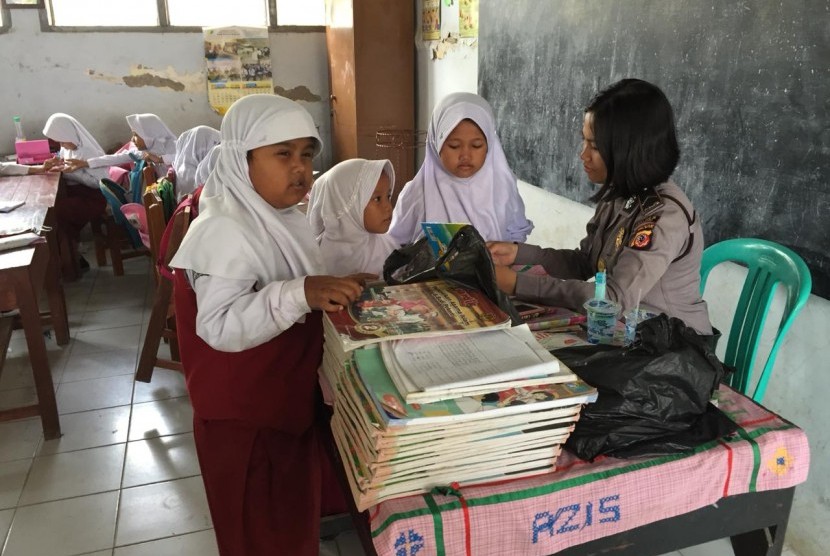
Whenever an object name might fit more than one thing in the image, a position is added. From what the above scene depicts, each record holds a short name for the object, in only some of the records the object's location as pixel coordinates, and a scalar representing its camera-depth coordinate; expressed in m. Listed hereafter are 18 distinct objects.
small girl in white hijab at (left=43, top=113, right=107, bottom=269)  4.58
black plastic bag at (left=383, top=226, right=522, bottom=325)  1.20
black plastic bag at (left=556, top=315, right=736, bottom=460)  1.03
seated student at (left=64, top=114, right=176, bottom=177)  4.69
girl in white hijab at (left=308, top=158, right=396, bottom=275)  1.99
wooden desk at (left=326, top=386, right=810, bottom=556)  0.93
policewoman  1.51
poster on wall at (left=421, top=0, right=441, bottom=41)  4.50
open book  0.92
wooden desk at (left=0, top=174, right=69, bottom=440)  2.41
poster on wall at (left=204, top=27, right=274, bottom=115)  5.52
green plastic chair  1.65
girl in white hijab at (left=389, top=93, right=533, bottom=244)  2.22
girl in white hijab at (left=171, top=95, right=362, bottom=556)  1.33
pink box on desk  4.89
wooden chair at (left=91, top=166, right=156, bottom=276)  4.54
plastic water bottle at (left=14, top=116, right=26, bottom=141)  5.05
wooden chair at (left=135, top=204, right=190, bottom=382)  2.79
